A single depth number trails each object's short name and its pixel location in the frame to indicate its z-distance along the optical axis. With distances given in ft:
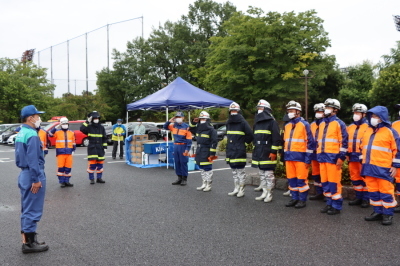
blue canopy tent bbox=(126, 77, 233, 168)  42.86
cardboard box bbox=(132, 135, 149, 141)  47.37
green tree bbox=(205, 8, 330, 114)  91.71
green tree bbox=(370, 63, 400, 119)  117.60
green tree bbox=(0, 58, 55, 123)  130.97
